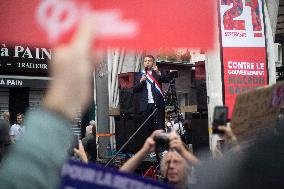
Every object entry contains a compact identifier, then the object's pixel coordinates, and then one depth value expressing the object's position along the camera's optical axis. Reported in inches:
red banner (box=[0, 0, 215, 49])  63.9
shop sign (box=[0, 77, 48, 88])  608.4
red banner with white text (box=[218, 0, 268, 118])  218.5
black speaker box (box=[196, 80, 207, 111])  332.8
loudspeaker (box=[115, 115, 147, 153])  291.9
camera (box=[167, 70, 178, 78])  269.9
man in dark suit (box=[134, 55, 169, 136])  260.1
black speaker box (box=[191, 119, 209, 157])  290.5
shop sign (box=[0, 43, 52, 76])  603.3
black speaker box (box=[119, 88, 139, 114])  330.3
